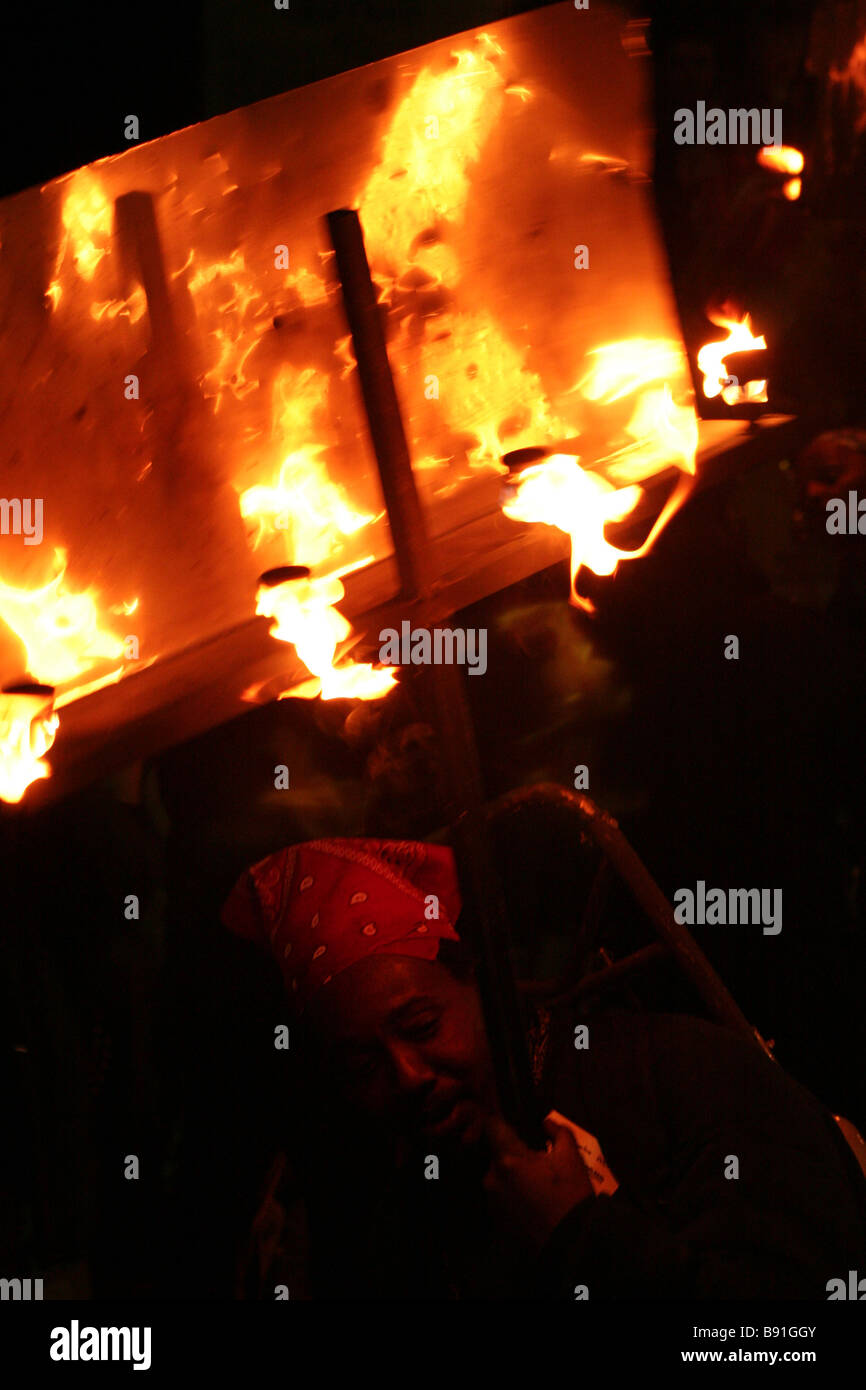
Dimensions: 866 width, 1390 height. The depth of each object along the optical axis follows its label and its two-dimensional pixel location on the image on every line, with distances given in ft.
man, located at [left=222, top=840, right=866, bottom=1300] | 9.80
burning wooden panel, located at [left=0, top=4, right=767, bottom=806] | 11.57
